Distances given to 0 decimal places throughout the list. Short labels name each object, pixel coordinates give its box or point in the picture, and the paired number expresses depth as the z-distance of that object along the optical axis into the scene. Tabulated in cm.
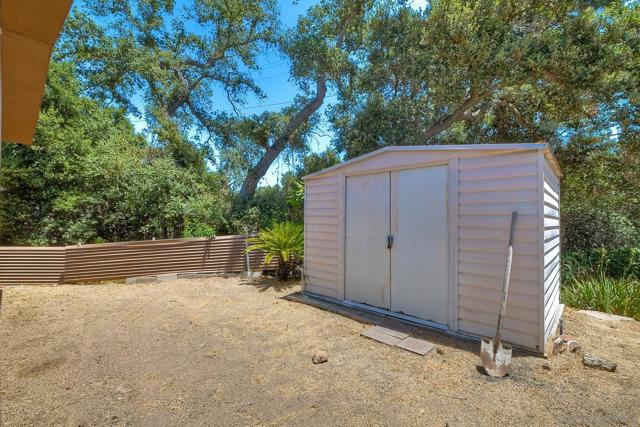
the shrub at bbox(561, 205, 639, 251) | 764
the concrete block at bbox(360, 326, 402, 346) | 303
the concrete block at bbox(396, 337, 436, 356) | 281
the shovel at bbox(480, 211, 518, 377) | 240
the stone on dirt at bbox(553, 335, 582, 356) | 277
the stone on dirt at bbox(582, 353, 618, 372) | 248
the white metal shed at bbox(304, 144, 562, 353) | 275
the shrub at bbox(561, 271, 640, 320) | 412
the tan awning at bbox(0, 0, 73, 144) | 162
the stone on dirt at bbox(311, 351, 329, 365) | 263
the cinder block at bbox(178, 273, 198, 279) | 616
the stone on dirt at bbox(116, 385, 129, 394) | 218
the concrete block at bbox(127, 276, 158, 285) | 578
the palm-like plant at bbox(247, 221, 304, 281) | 586
